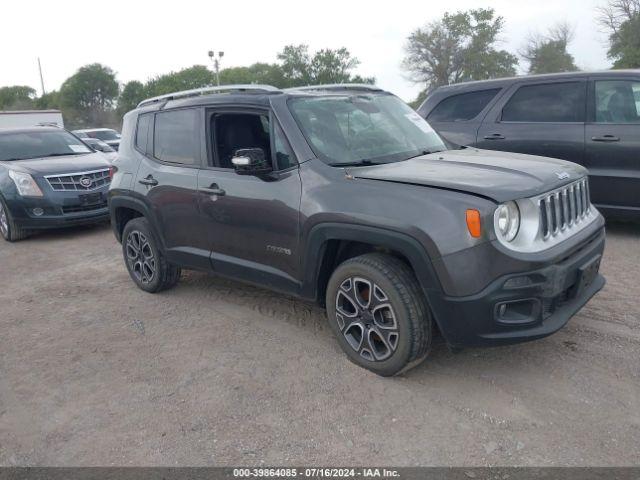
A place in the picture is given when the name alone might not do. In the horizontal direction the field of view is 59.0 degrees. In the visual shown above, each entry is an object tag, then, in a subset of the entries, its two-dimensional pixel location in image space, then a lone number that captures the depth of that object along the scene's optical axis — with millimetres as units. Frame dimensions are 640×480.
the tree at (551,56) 48594
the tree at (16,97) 71581
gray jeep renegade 3068
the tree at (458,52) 54656
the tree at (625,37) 35875
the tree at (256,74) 58594
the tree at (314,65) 57469
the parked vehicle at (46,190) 7977
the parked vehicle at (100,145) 17380
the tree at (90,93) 67250
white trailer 29227
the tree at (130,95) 65062
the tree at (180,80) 61562
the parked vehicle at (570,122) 5922
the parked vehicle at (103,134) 24714
